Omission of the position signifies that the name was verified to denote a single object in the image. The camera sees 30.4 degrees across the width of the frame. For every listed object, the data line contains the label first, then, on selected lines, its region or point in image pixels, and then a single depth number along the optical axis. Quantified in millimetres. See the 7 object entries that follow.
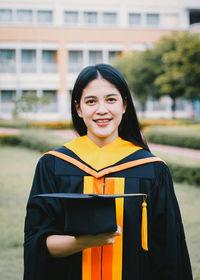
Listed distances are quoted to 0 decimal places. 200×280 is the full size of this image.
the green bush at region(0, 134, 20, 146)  12219
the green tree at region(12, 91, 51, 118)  18781
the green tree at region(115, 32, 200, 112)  16719
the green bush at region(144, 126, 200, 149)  10555
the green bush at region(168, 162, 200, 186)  6340
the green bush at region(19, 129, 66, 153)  9868
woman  1444
